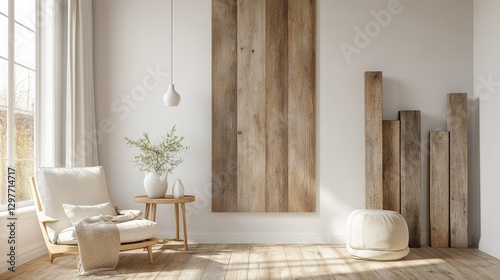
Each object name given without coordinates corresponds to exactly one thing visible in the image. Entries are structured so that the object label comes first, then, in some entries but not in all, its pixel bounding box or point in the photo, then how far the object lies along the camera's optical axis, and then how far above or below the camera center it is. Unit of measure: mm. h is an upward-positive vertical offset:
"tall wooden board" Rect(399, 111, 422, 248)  5340 -306
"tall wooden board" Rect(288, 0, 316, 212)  5555 +250
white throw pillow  4438 -589
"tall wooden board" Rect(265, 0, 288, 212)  5570 +198
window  4398 +450
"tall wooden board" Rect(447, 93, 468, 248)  5293 -296
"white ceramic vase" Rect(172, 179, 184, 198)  5059 -461
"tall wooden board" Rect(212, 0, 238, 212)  5555 +381
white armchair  4250 -554
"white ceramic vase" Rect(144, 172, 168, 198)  5059 -412
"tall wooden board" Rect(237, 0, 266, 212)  5555 +231
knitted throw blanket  4086 -807
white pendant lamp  5230 +452
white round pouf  4660 -850
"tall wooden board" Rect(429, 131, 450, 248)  5324 -490
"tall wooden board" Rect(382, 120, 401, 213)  5379 -267
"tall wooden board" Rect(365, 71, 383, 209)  5352 -8
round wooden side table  4969 -569
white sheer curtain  5156 +563
